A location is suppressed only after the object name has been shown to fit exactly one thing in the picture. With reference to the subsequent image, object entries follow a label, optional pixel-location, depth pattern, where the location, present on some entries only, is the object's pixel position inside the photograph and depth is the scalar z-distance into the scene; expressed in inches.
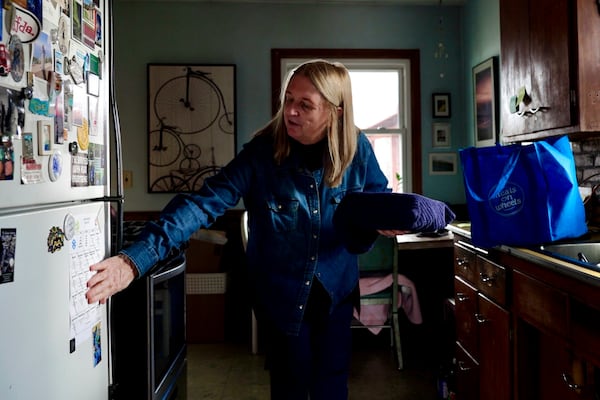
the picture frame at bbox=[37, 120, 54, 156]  40.9
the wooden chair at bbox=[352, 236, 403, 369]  128.0
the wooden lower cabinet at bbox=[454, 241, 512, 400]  77.5
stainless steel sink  72.1
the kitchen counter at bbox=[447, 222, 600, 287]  55.1
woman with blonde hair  57.1
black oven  60.9
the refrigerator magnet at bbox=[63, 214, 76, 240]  45.2
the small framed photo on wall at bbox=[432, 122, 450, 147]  158.9
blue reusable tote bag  69.9
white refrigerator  36.9
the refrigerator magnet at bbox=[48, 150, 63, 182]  42.8
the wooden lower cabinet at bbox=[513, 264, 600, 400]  58.0
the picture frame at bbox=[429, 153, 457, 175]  159.6
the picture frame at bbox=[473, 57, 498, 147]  136.3
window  159.3
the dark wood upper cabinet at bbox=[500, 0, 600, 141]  73.7
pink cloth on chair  129.0
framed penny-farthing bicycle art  155.8
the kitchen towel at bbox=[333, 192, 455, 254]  52.6
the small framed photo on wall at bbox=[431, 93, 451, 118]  158.7
